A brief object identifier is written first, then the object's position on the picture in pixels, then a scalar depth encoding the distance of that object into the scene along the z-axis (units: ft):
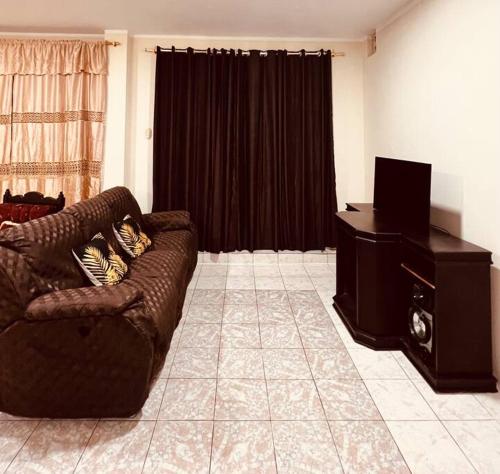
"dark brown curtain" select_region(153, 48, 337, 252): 14.47
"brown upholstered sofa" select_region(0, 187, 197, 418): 5.77
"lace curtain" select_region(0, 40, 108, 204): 13.99
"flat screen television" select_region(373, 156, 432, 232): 8.83
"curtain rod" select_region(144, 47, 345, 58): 14.49
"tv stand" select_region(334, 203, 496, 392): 7.00
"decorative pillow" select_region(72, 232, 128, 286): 7.61
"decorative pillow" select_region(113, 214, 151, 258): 10.29
